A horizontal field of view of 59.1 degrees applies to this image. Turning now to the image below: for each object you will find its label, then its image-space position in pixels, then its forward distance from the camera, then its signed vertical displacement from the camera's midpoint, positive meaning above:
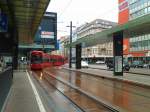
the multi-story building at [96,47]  35.53 +4.49
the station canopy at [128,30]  9.94 +2.45
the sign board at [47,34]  37.20 +6.62
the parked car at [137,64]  28.31 -1.45
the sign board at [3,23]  9.05 +2.44
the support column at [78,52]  21.25 +0.79
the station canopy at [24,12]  9.43 +3.75
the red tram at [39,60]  21.30 -0.42
